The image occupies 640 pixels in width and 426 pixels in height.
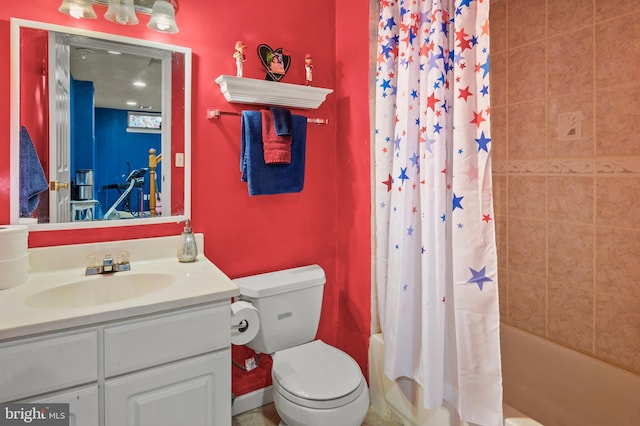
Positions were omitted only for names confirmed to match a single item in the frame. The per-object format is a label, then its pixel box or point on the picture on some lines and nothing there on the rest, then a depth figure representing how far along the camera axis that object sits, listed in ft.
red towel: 5.92
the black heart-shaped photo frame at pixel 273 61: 6.13
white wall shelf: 5.65
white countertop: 3.35
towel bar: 5.80
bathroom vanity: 3.30
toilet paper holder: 5.06
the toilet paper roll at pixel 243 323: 4.96
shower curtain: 4.11
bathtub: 5.16
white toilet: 4.66
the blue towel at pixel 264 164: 5.86
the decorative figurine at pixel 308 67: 6.39
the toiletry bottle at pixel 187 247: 5.37
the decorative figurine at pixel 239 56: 5.76
